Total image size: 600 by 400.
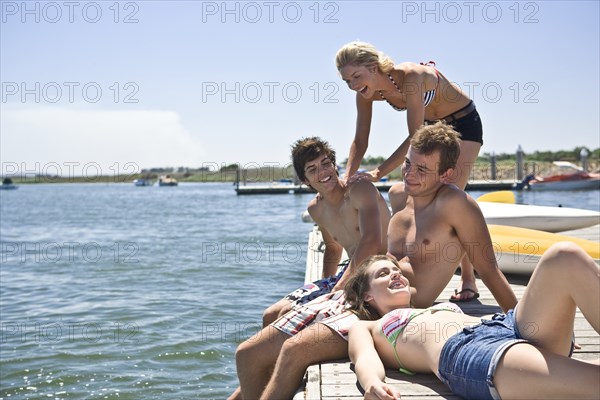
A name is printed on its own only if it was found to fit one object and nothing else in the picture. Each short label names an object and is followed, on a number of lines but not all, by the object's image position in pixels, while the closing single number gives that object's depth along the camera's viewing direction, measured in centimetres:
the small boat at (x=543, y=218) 994
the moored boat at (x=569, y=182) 3922
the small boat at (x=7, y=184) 10906
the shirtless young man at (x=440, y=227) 405
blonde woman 483
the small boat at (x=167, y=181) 9951
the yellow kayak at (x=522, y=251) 656
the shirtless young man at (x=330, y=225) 381
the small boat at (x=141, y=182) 10744
